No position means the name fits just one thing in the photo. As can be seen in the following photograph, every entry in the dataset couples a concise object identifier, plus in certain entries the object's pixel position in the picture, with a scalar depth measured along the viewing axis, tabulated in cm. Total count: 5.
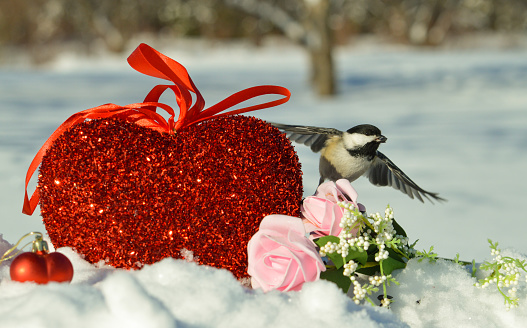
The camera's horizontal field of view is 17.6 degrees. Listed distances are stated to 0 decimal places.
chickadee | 122
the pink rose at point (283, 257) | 109
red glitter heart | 112
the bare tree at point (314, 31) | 708
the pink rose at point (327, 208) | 114
